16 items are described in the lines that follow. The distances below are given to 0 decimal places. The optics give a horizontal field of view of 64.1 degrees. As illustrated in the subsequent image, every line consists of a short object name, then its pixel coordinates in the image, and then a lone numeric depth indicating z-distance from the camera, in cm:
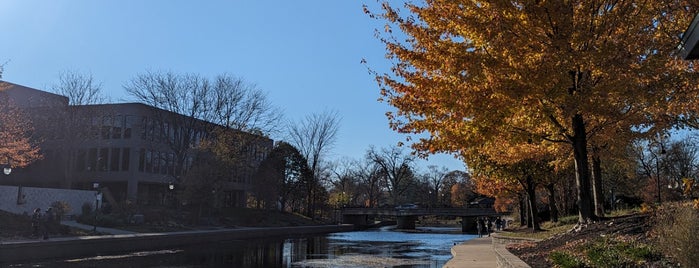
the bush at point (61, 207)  3390
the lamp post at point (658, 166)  5475
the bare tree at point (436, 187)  12391
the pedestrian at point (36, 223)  2455
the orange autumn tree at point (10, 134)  3244
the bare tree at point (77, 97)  5138
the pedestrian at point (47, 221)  2575
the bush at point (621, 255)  839
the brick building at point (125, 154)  5831
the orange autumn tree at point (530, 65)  1237
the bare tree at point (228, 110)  6006
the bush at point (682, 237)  674
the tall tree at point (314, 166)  7015
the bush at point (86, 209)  4006
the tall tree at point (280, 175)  6000
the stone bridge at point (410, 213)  7556
